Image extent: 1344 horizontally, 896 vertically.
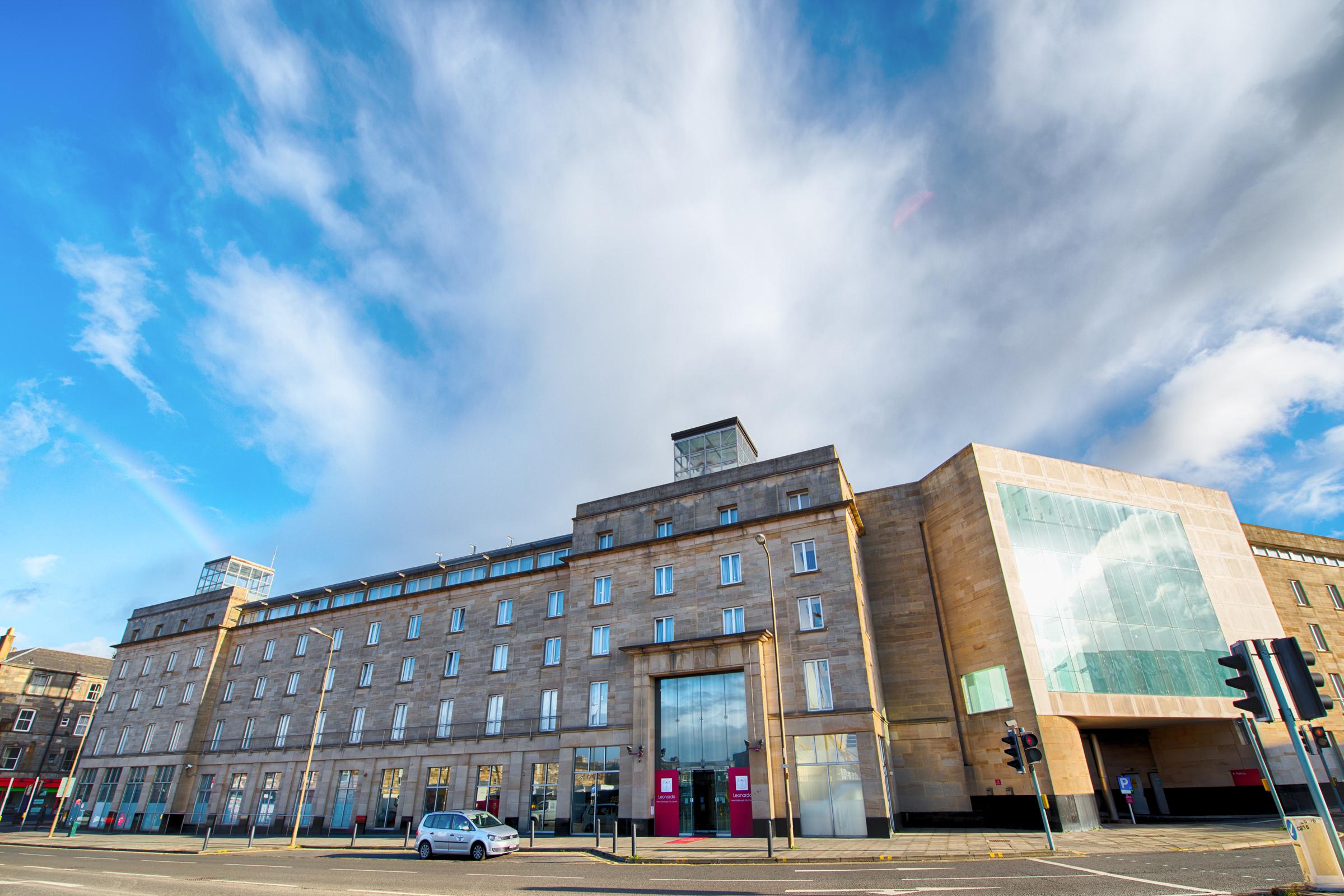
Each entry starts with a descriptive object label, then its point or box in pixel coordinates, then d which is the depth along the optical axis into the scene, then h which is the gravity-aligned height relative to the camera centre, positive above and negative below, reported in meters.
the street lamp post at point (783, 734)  20.61 +1.21
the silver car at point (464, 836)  23.14 -1.91
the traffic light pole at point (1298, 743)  9.27 +0.35
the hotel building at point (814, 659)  28.20 +5.21
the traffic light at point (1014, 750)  19.51 +0.59
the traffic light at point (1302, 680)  9.18 +1.15
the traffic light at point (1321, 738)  16.03 +0.69
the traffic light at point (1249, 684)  9.77 +1.16
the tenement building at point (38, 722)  62.41 +5.48
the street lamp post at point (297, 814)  30.12 -1.48
